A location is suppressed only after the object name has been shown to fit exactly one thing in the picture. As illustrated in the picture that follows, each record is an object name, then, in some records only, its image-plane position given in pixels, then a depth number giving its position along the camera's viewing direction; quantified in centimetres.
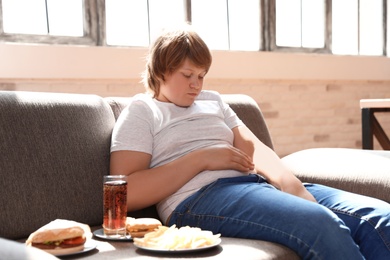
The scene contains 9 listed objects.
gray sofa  222
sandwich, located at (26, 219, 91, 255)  207
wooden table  399
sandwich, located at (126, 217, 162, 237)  229
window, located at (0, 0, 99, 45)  404
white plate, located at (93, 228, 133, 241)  228
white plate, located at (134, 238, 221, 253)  211
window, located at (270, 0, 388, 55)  553
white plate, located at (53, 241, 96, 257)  211
